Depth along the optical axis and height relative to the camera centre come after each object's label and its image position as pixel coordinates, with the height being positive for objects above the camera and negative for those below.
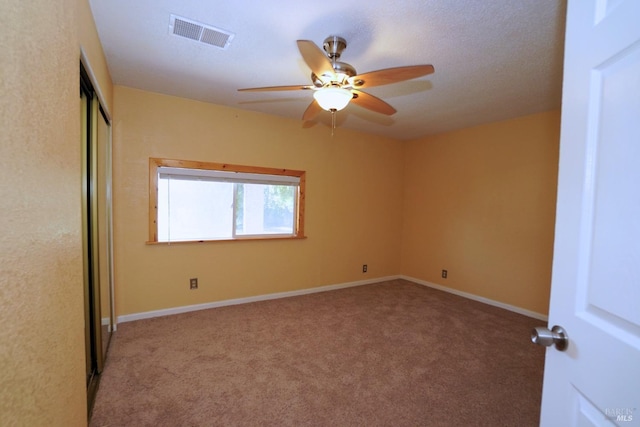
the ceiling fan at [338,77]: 1.58 +0.78
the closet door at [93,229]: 1.79 -0.23
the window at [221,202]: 3.10 -0.02
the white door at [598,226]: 0.57 -0.04
